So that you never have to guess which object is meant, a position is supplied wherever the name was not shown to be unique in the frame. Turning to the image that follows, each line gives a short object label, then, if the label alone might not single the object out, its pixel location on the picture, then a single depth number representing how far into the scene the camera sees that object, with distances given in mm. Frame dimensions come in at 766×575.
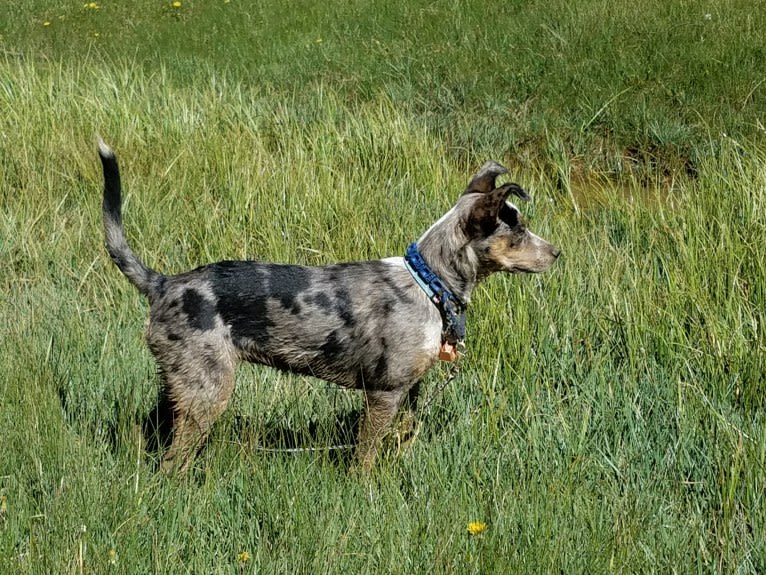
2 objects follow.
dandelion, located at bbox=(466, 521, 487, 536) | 3561
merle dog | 4352
